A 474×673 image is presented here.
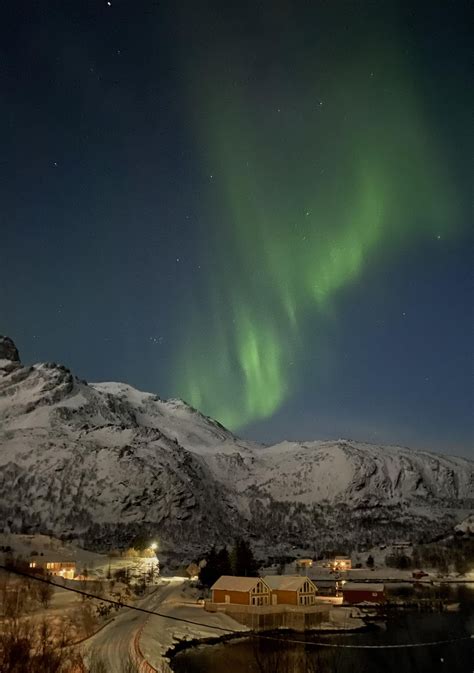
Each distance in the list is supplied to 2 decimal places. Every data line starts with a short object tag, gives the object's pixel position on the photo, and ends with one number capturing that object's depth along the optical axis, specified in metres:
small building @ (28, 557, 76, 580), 73.00
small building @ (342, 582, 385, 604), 81.81
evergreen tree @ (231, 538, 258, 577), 81.75
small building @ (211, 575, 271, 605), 64.75
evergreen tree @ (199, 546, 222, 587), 80.00
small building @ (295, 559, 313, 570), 125.35
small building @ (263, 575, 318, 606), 67.12
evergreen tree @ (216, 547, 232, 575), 80.38
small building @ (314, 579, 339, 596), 91.00
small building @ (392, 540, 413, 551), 149.38
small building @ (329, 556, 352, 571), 122.75
